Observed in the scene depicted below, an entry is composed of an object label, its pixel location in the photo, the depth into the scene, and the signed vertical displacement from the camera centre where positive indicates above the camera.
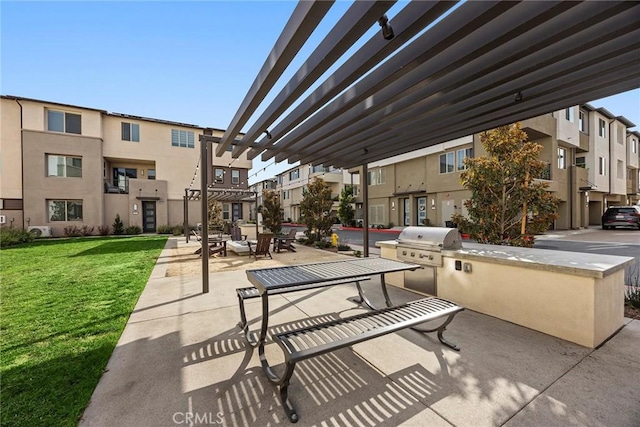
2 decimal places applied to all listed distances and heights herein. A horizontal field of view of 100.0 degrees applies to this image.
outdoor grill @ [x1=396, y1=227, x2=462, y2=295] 4.87 -0.75
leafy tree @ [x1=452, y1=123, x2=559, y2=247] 6.21 +0.43
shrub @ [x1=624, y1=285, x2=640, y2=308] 4.60 -1.57
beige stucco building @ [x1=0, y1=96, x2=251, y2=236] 19.27 +3.91
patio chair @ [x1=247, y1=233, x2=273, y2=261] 9.99 -1.26
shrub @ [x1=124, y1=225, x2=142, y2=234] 22.38 -1.46
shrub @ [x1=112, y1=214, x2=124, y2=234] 22.11 -1.12
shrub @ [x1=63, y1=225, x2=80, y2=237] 20.30 -1.37
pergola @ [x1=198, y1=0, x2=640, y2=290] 2.24 +1.56
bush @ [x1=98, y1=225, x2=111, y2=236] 21.33 -1.39
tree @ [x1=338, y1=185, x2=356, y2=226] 28.86 +0.45
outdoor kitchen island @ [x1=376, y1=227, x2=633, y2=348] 3.25 -1.08
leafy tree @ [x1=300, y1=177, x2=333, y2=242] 13.90 +0.22
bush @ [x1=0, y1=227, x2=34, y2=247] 14.10 -1.32
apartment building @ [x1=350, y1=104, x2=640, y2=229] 20.39 +3.47
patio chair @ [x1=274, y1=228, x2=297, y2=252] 12.12 -1.44
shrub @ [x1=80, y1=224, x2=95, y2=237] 20.75 -1.34
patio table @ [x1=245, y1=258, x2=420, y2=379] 2.94 -0.84
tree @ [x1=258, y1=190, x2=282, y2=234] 17.28 -0.03
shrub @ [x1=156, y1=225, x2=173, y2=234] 22.94 -1.51
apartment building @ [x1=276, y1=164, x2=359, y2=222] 38.38 +4.61
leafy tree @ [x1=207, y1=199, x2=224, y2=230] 20.78 -0.24
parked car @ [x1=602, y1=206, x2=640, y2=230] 19.47 -0.57
